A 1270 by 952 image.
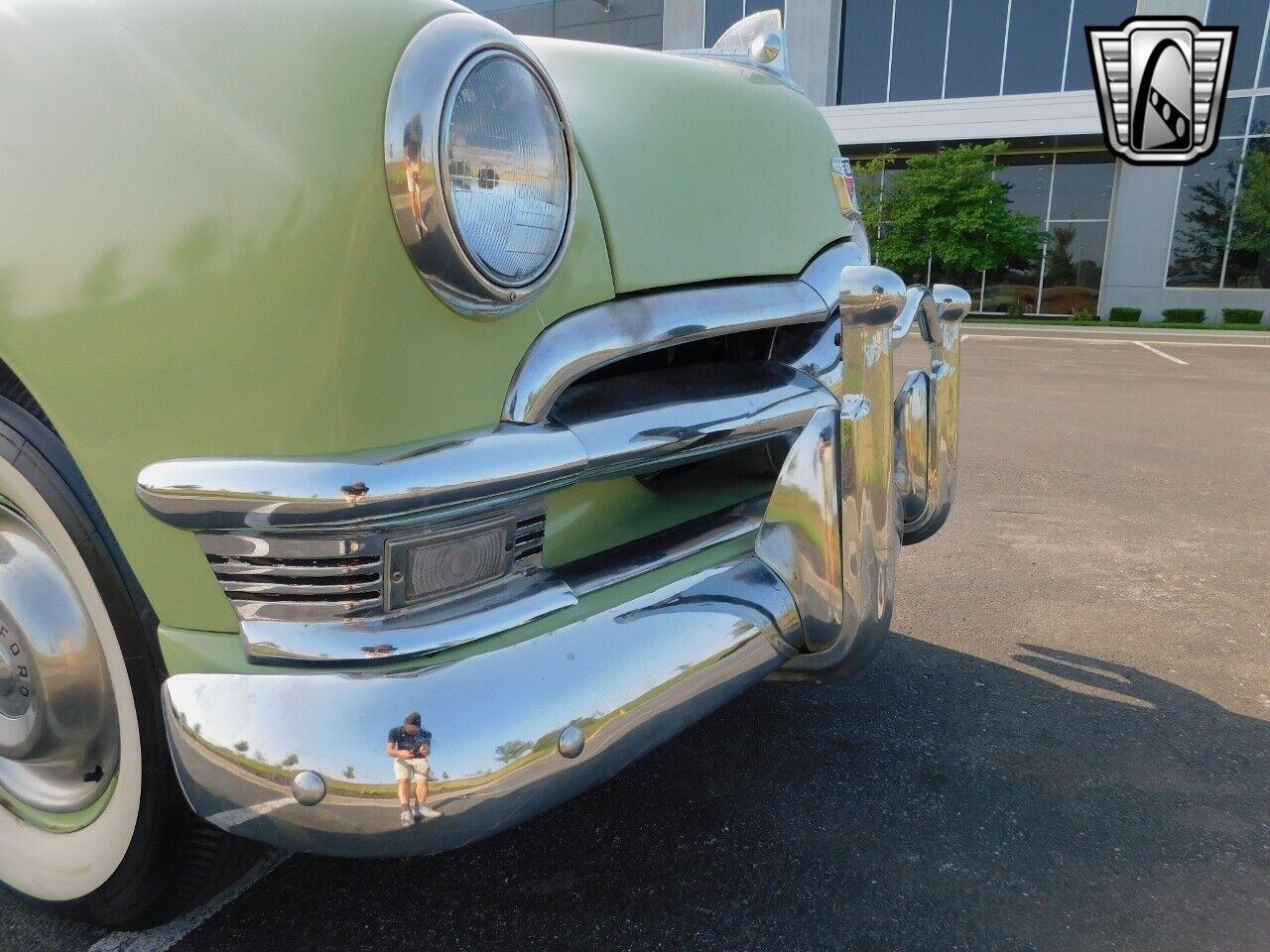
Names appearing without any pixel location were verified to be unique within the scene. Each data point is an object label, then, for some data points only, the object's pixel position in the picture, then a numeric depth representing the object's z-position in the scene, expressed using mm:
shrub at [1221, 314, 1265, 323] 19750
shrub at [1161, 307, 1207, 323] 20250
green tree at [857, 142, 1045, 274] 21328
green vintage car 1079
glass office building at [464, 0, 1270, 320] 19859
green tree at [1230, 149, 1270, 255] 18844
